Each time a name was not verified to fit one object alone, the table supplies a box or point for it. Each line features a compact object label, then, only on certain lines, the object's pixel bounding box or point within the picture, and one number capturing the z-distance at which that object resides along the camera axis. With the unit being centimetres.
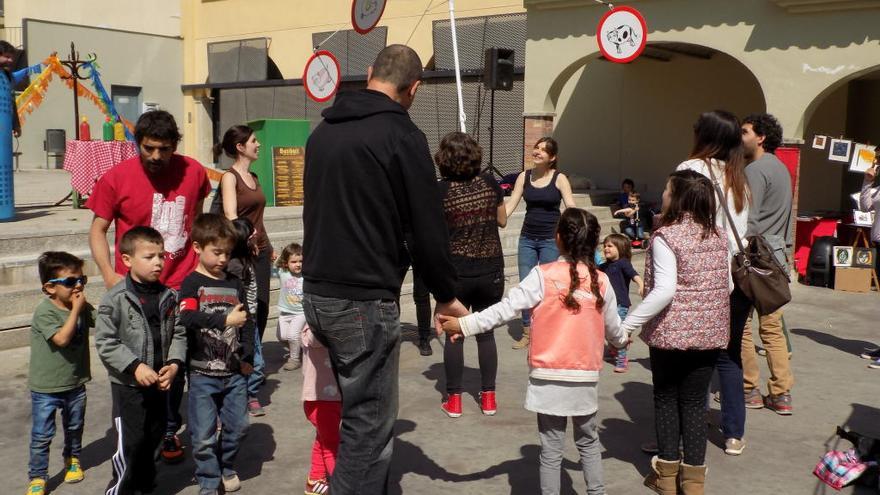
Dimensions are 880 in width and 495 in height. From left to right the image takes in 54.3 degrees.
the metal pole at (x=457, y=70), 1167
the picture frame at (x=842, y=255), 1140
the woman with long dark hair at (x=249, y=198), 566
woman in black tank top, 734
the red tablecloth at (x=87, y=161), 1195
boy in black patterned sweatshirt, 410
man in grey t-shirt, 550
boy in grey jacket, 397
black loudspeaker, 1334
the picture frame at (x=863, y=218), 1141
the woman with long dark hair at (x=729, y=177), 463
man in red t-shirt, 441
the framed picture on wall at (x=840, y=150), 1135
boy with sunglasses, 429
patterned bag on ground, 447
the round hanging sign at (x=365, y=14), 1280
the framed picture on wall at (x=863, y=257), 1133
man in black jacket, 322
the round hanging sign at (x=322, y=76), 1262
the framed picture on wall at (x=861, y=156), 1118
